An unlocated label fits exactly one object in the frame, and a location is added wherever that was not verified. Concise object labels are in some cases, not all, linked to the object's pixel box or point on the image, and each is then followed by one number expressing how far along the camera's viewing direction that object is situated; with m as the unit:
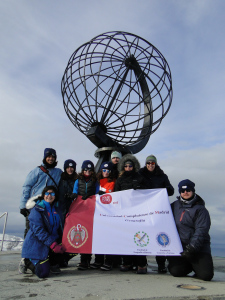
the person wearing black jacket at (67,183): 4.96
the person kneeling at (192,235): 3.90
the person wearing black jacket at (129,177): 4.59
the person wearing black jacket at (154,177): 4.93
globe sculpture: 6.93
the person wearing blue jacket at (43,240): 3.90
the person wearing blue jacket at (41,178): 4.76
